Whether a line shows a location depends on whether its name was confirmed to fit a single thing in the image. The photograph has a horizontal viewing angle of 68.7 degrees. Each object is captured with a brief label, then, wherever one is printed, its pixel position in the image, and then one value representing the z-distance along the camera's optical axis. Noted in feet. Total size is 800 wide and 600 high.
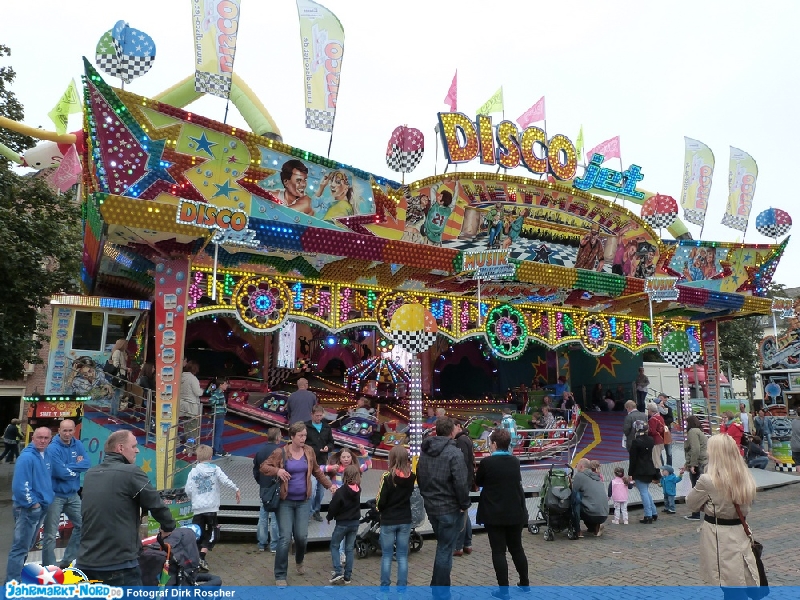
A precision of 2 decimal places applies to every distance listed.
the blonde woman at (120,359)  34.42
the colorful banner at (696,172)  54.80
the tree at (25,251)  47.90
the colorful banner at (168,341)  29.27
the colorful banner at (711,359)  57.47
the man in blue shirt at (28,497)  17.95
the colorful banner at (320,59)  35.35
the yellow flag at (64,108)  39.19
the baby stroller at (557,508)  25.62
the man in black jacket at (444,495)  17.34
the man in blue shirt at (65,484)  19.53
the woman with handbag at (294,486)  18.90
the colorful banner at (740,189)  57.26
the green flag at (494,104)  53.47
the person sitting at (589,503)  25.63
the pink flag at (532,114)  53.88
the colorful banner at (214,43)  30.94
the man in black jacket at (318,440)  26.45
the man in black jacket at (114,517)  11.53
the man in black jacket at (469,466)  22.06
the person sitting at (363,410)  43.02
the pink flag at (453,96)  48.03
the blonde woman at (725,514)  13.16
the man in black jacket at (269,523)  22.72
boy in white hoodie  20.16
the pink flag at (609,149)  56.85
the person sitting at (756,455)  45.34
